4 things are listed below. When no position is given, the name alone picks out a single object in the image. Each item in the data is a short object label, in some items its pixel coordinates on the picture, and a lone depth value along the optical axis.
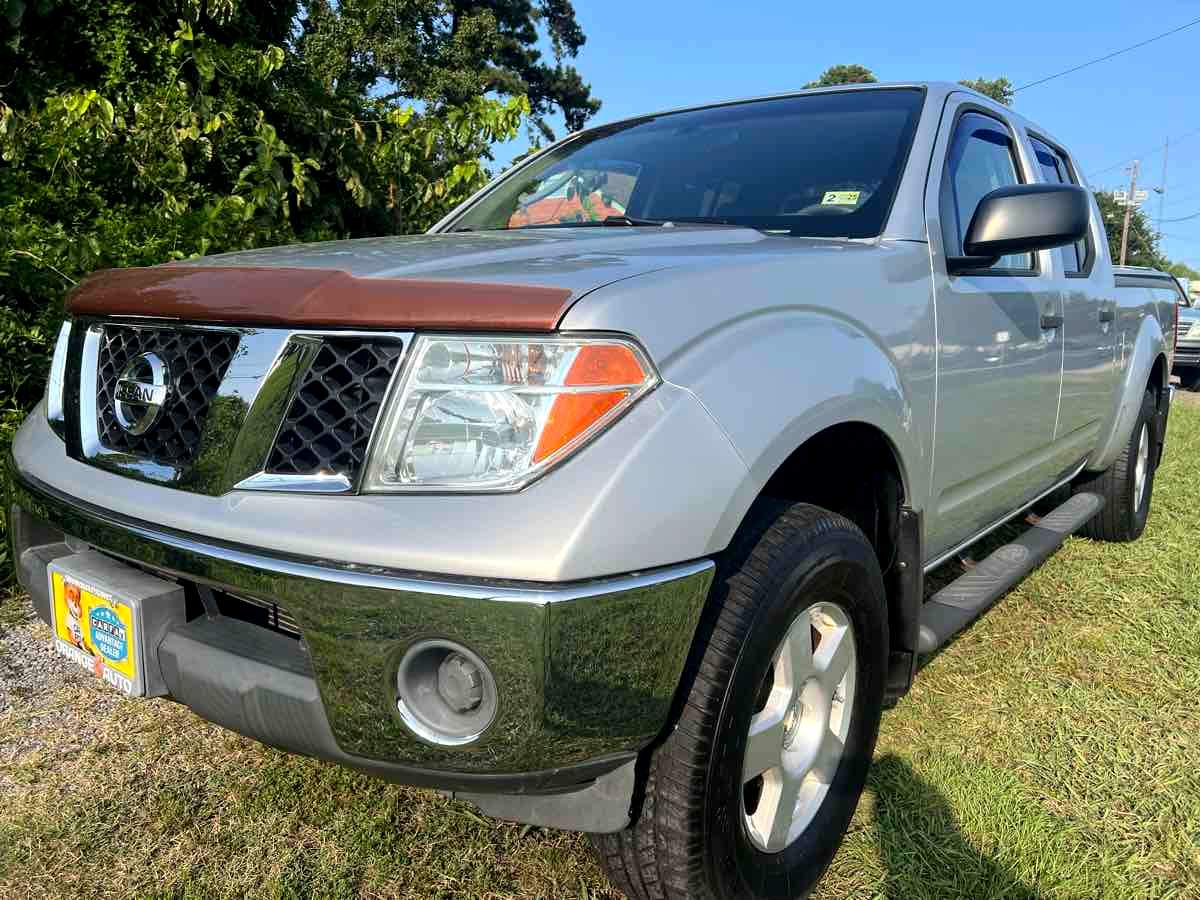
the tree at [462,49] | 24.17
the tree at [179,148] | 3.44
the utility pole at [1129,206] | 41.22
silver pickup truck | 1.29
